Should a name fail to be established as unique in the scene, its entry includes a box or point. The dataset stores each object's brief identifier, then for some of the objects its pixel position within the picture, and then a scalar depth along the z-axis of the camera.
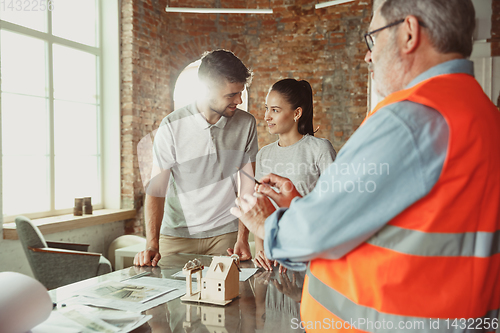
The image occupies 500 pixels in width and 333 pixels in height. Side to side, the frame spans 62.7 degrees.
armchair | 3.35
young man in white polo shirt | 2.37
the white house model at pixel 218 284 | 1.38
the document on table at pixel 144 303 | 1.36
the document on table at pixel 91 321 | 1.16
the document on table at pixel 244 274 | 1.71
